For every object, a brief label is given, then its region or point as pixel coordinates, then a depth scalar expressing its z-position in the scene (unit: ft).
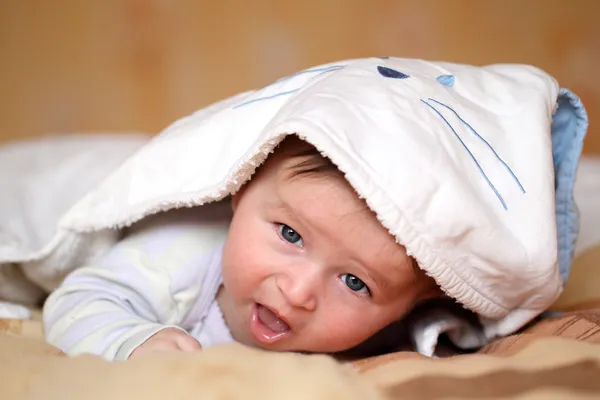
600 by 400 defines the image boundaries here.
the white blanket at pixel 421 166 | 2.57
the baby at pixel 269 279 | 2.69
